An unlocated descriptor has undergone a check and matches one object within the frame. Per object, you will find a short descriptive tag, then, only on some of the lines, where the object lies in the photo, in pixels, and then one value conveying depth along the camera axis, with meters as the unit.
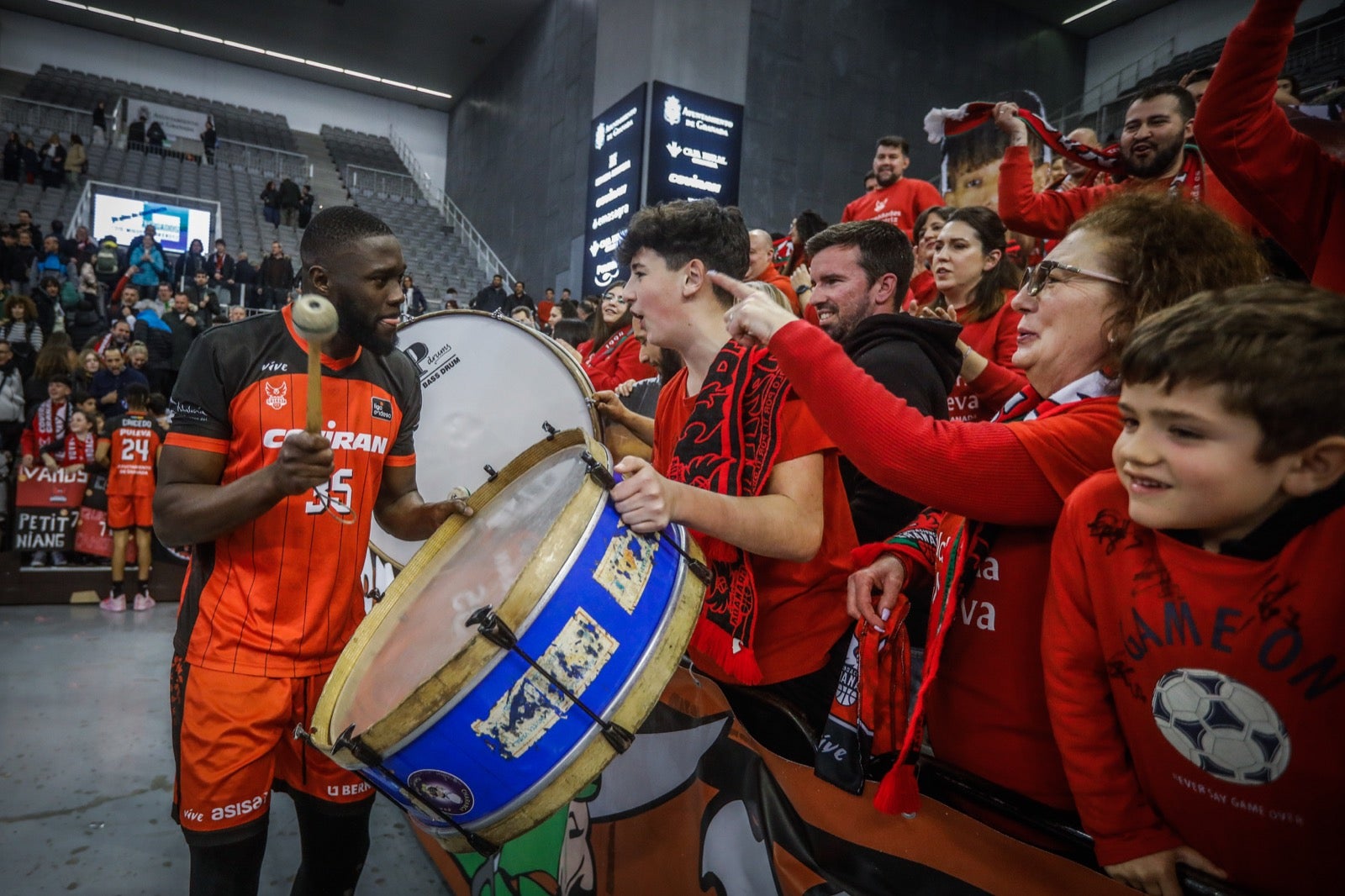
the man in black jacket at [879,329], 2.00
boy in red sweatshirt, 0.92
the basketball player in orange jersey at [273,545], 1.78
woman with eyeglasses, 1.25
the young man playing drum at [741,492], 1.54
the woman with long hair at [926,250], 4.21
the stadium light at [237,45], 19.77
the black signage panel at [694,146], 11.01
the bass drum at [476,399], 2.84
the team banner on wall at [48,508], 6.82
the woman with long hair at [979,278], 3.15
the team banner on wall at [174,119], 20.56
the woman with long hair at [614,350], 4.55
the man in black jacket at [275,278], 13.74
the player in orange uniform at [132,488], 6.58
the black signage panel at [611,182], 11.24
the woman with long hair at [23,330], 9.10
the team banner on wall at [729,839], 1.21
